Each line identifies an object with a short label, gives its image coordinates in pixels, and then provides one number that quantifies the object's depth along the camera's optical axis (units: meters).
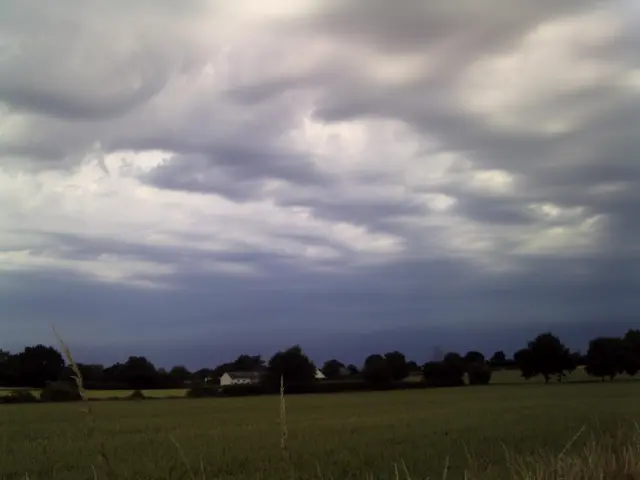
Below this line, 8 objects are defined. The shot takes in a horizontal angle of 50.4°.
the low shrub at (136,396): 75.46
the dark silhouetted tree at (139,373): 90.06
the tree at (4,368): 82.32
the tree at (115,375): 89.12
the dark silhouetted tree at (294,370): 88.31
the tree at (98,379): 83.56
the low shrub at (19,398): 66.62
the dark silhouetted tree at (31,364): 78.19
